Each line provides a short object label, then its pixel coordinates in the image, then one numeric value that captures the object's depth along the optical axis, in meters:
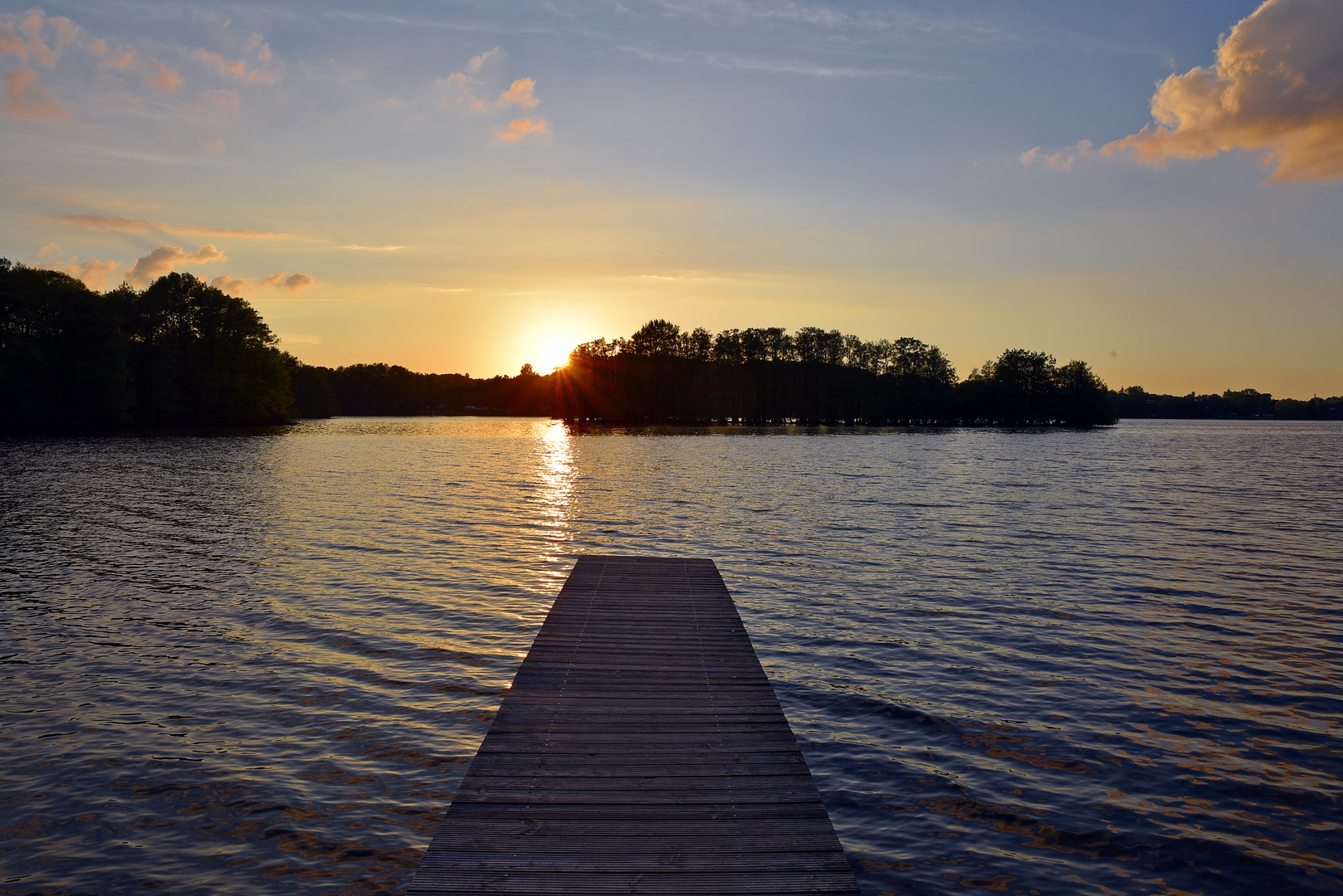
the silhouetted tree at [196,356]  104.44
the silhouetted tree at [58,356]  84.00
